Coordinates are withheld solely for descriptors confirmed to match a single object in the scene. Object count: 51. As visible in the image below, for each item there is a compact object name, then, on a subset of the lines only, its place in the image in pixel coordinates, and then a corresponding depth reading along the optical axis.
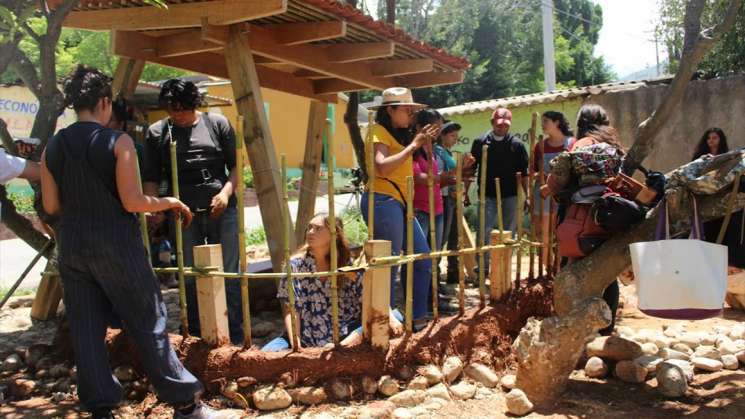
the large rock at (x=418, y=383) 3.55
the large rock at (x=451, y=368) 3.70
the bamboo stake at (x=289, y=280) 3.48
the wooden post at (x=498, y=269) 4.33
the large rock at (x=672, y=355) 4.12
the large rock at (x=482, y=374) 3.80
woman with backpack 3.62
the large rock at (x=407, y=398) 3.43
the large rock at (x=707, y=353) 4.10
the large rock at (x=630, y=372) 3.82
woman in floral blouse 3.79
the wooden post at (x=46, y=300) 4.85
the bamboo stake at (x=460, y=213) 3.99
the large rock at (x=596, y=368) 3.96
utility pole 17.83
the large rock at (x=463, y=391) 3.61
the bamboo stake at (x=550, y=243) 4.76
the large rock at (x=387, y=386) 3.50
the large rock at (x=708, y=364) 3.92
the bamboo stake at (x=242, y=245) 3.45
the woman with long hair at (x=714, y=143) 6.34
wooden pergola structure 4.26
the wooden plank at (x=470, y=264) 6.89
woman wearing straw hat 4.11
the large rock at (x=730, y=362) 3.95
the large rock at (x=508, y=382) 3.73
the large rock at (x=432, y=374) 3.61
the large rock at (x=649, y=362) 3.86
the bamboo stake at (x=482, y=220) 4.10
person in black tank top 2.97
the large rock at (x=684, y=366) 3.73
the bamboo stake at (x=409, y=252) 3.72
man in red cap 6.21
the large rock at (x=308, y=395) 3.41
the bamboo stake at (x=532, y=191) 4.61
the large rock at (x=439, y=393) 3.53
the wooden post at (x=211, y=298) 3.50
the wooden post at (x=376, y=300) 3.52
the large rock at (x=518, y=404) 3.41
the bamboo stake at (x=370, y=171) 3.63
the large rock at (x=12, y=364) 4.02
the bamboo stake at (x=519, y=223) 4.47
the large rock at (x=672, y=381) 3.56
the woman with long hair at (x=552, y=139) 5.55
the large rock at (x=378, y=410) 3.25
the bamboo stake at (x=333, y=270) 3.48
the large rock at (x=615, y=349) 3.98
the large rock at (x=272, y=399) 3.38
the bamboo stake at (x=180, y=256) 3.51
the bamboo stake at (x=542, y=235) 4.76
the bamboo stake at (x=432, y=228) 3.86
